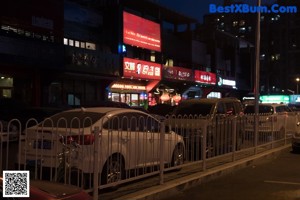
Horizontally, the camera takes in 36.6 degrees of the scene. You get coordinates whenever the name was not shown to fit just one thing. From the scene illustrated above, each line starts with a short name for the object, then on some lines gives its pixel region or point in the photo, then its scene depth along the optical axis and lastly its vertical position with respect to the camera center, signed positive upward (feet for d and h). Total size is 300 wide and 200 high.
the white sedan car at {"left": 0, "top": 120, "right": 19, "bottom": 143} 19.90 -1.31
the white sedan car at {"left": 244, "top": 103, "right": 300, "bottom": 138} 50.22 -1.48
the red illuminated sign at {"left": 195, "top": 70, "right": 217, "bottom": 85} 137.66 +9.55
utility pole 50.47 +5.64
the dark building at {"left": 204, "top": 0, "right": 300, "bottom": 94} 362.94 +45.63
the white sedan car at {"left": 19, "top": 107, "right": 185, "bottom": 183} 22.53 -2.05
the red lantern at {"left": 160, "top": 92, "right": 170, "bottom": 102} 122.22 +2.63
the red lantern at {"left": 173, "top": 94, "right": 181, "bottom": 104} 126.82 +2.48
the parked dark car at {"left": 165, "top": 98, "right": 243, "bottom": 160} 34.57 -1.82
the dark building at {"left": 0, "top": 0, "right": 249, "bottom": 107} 80.33 +10.62
